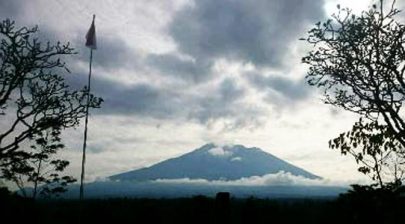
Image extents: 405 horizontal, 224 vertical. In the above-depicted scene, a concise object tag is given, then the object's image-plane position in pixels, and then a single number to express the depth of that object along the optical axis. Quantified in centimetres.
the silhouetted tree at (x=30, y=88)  2617
